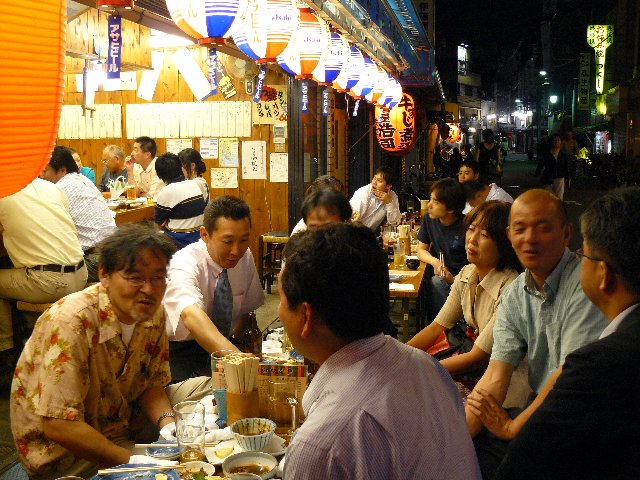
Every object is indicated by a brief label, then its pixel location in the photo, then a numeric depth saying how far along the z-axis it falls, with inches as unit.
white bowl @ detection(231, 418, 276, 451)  116.0
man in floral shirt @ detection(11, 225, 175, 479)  127.2
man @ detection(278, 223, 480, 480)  72.3
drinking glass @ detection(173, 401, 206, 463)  115.1
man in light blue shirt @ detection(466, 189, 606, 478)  149.6
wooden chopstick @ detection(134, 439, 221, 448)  118.5
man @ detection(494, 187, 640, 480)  83.4
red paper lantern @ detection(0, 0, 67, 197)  74.4
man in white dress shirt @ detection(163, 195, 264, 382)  183.5
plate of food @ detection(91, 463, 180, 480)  105.0
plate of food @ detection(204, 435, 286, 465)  116.0
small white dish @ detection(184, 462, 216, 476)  109.5
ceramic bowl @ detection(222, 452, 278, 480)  110.0
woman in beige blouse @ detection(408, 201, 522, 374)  191.5
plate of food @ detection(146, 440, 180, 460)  115.3
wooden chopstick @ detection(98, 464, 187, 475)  106.1
